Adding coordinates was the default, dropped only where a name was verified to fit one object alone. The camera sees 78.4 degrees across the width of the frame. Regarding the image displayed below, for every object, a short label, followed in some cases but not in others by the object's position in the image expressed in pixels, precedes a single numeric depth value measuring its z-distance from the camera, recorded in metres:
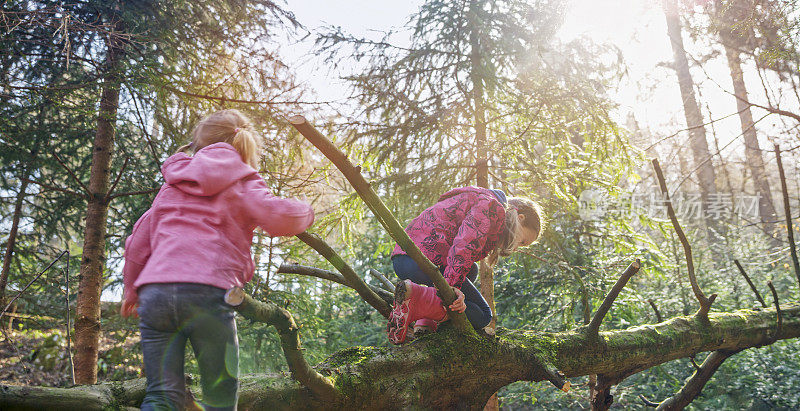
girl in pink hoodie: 1.66
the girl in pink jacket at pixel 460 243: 2.68
